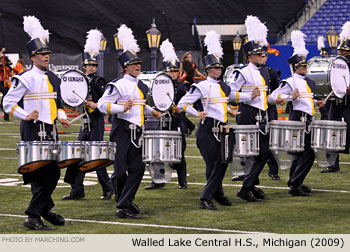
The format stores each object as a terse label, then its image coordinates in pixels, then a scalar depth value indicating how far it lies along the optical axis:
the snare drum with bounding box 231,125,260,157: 14.05
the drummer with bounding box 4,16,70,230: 11.74
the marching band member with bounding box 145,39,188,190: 16.85
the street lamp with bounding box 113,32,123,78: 38.87
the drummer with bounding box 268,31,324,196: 15.70
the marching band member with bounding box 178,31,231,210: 13.96
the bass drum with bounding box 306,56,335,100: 18.07
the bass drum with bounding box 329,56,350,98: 16.38
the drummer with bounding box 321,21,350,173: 17.32
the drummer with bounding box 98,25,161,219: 13.09
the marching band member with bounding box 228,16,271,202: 14.90
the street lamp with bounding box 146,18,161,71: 40.95
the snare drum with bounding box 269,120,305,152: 14.65
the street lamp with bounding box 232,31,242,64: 57.56
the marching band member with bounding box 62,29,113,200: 15.37
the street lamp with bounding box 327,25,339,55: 52.78
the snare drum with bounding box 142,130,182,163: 13.13
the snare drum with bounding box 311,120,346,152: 15.04
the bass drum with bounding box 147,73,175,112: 14.47
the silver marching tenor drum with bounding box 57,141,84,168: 11.46
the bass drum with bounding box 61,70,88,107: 14.21
